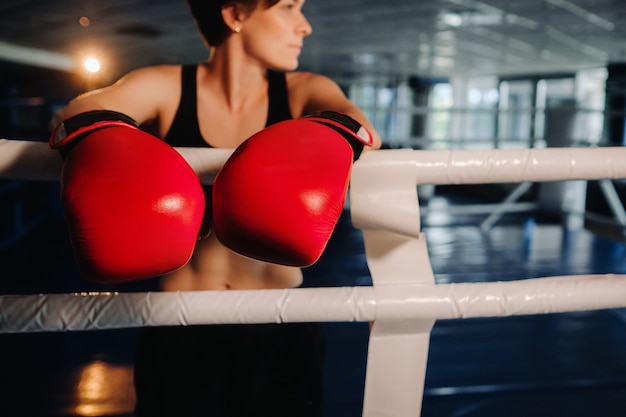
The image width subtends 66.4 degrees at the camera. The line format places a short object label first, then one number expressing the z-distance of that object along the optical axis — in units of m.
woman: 0.68
